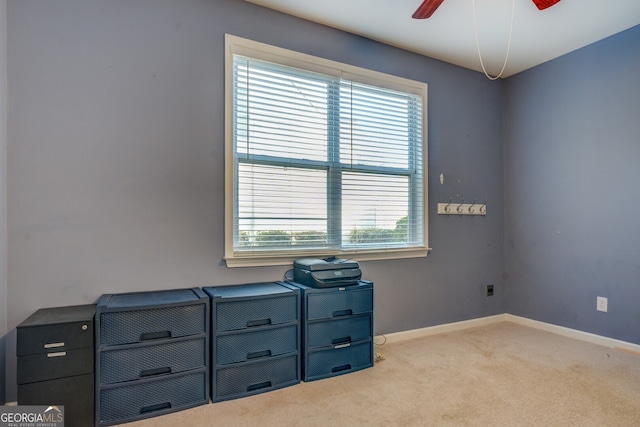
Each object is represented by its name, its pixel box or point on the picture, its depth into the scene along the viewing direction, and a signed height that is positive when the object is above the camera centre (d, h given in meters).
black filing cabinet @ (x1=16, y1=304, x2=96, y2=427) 1.71 -0.72
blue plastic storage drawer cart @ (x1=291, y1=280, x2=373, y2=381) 2.42 -0.79
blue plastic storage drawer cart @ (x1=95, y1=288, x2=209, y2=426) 1.87 -0.75
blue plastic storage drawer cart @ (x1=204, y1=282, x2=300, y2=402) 2.14 -0.76
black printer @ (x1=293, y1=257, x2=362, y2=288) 2.48 -0.40
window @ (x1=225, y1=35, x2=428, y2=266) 2.60 +0.43
